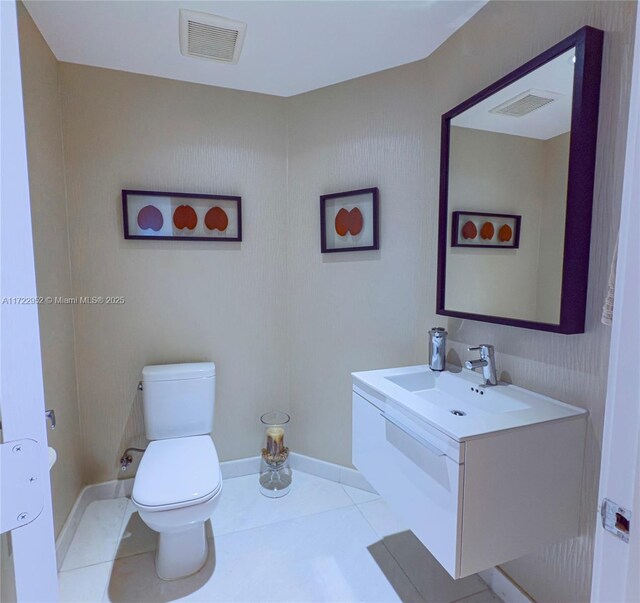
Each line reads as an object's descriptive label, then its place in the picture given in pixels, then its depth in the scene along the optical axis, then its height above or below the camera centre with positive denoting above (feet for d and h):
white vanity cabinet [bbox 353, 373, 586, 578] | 3.51 -2.31
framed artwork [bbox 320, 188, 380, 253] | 6.51 +0.74
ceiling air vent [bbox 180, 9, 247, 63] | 5.10 +3.33
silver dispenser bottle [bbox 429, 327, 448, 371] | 5.40 -1.29
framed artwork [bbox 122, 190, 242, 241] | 6.63 +0.83
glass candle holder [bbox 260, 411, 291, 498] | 7.29 -4.00
